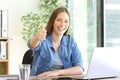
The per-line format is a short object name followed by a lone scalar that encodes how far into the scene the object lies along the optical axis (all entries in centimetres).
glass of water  194
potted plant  447
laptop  210
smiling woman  252
